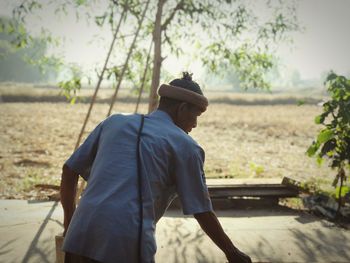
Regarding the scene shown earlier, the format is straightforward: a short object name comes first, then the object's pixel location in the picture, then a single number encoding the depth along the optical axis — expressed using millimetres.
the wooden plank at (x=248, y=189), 6203
